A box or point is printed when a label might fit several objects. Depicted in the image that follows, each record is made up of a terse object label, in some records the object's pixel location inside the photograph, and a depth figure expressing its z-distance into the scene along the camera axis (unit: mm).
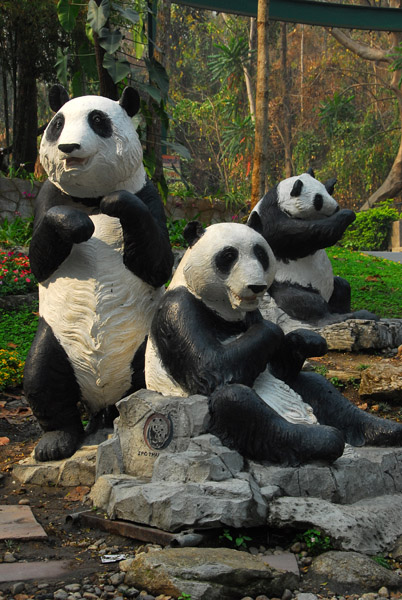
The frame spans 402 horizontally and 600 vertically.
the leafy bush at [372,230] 18672
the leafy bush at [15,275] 8891
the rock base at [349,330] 7020
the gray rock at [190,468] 3365
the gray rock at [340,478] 3449
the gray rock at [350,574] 2916
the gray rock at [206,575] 2736
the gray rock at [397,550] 3227
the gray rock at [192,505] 3180
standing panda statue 4145
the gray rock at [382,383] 5824
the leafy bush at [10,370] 6781
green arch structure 12039
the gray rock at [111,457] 3814
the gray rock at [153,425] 3582
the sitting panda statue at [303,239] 6918
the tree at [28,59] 13477
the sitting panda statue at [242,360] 3504
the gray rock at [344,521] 3162
